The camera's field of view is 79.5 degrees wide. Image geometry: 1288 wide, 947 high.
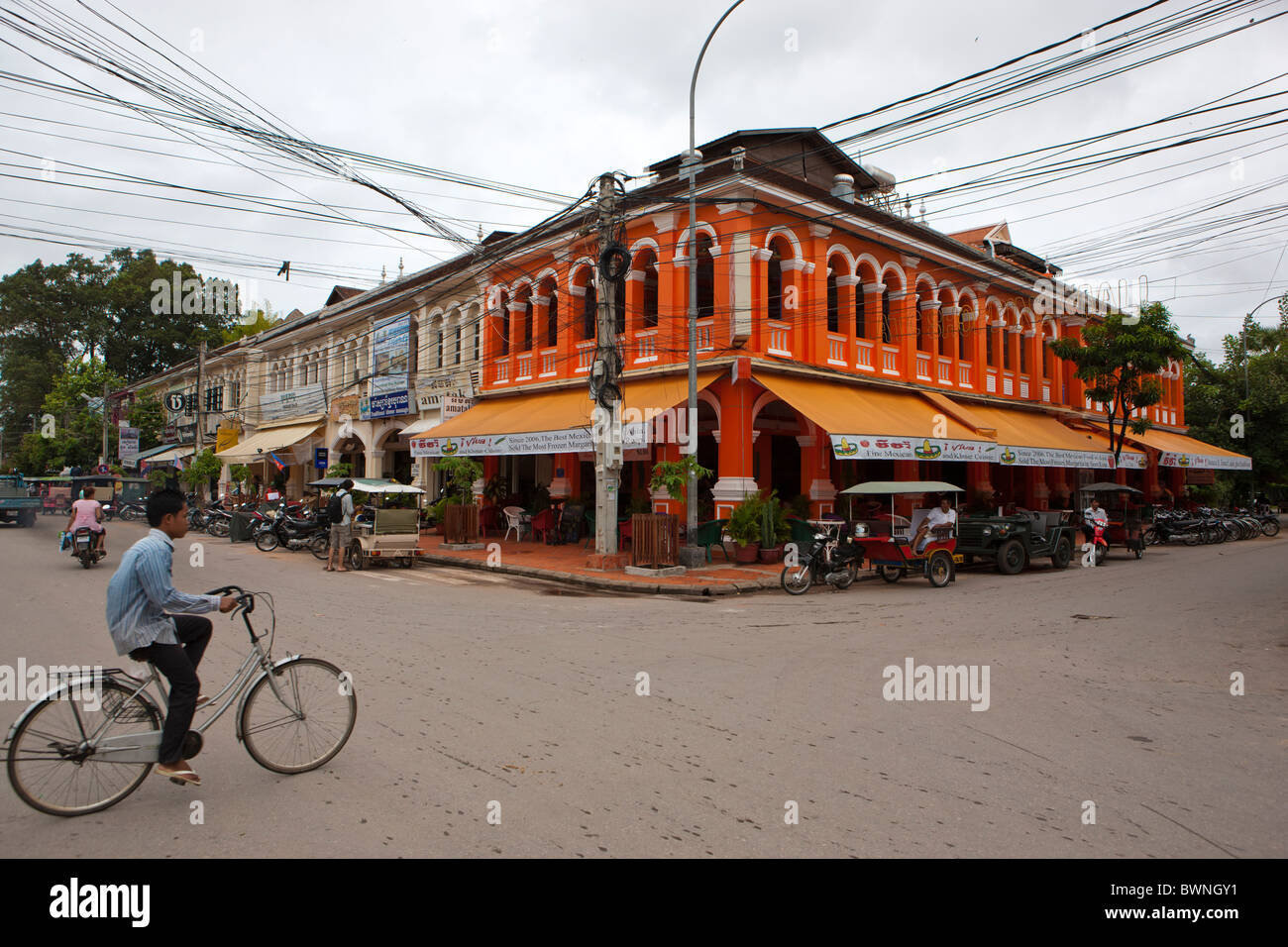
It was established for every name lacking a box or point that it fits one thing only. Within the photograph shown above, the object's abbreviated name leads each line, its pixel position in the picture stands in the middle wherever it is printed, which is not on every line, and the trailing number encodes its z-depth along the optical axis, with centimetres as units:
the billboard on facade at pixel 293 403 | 3469
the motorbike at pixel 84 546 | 1612
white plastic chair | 2228
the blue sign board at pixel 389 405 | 2788
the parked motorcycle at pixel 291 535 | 1995
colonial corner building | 1802
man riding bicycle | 402
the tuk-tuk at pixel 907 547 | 1466
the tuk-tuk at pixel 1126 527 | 2058
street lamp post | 1584
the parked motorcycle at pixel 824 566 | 1367
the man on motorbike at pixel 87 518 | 1622
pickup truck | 2978
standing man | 1667
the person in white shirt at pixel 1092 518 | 2008
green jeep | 1691
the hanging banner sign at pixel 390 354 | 2841
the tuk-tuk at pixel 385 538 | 1725
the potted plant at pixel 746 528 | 1652
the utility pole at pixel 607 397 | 1606
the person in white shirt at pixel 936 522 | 1470
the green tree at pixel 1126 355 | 2305
